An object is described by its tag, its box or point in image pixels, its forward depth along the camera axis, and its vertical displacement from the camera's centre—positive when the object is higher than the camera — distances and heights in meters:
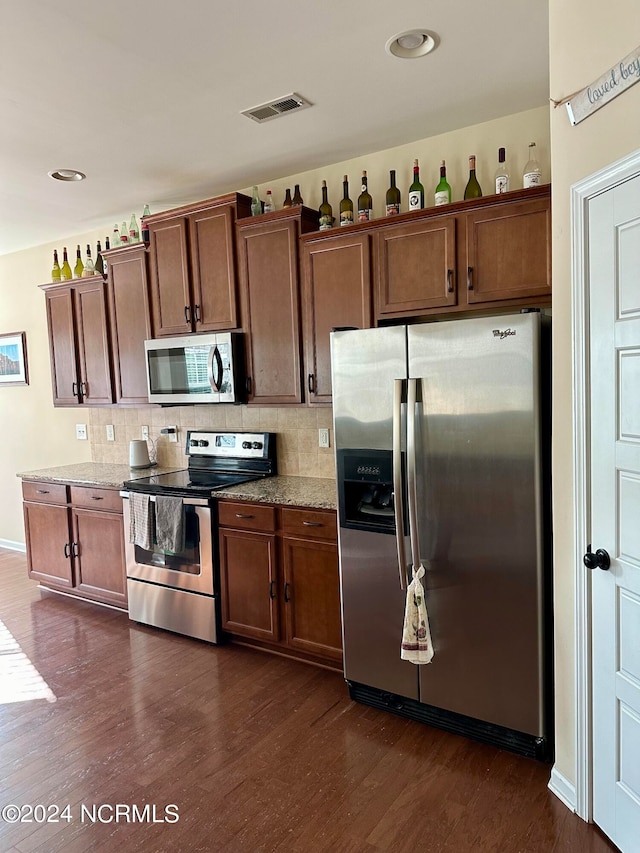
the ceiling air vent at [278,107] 2.53 +1.35
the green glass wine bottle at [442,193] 2.74 +0.98
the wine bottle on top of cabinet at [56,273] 4.41 +1.06
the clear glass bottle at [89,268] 4.33 +1.08
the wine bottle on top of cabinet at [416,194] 2.78 +0.99
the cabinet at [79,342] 4.12 +0.49
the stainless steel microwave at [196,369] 3.39 +0.21
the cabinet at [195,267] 3.37 +0.85
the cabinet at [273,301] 3.14 +0.56
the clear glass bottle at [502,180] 2.55 +0.96
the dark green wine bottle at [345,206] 3.13 +1.07
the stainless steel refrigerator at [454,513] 2.09 -0.50
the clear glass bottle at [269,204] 3.47 +1.21
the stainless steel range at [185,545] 3.20 -0.84
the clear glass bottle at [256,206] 3.37 +1.16
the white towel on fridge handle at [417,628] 2.30 -0.97
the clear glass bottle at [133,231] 4.01 +1.24
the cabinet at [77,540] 3.73 -0.95
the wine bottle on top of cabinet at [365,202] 3.05 +1.06
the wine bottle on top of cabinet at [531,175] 2.43 +0.93
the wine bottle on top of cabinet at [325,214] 3.12 +1.04
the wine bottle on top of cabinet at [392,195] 2.93 +1.05
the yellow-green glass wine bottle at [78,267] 4.34 +1.08
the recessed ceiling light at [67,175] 3.30 +1.39
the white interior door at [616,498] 1.62 -0.35
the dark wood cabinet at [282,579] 2.83 -0.97
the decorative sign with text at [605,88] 1.53 +0.87
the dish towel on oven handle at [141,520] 3.36 -0.71
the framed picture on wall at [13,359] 5.20 +0.47
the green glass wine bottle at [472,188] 2.77 +1.01
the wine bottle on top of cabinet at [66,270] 4.39 +1.08
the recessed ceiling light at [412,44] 2.10 +1.34
